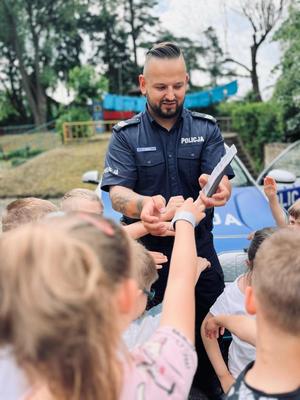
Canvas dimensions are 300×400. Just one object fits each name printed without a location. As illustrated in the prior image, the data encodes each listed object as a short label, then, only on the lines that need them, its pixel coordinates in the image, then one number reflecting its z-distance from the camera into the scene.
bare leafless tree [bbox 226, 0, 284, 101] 18.99
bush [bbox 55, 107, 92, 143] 21.83
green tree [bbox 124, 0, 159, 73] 37.69
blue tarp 21.61
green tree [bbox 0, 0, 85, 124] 32.78
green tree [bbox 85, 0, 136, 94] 37.69
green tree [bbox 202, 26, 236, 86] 33.19
